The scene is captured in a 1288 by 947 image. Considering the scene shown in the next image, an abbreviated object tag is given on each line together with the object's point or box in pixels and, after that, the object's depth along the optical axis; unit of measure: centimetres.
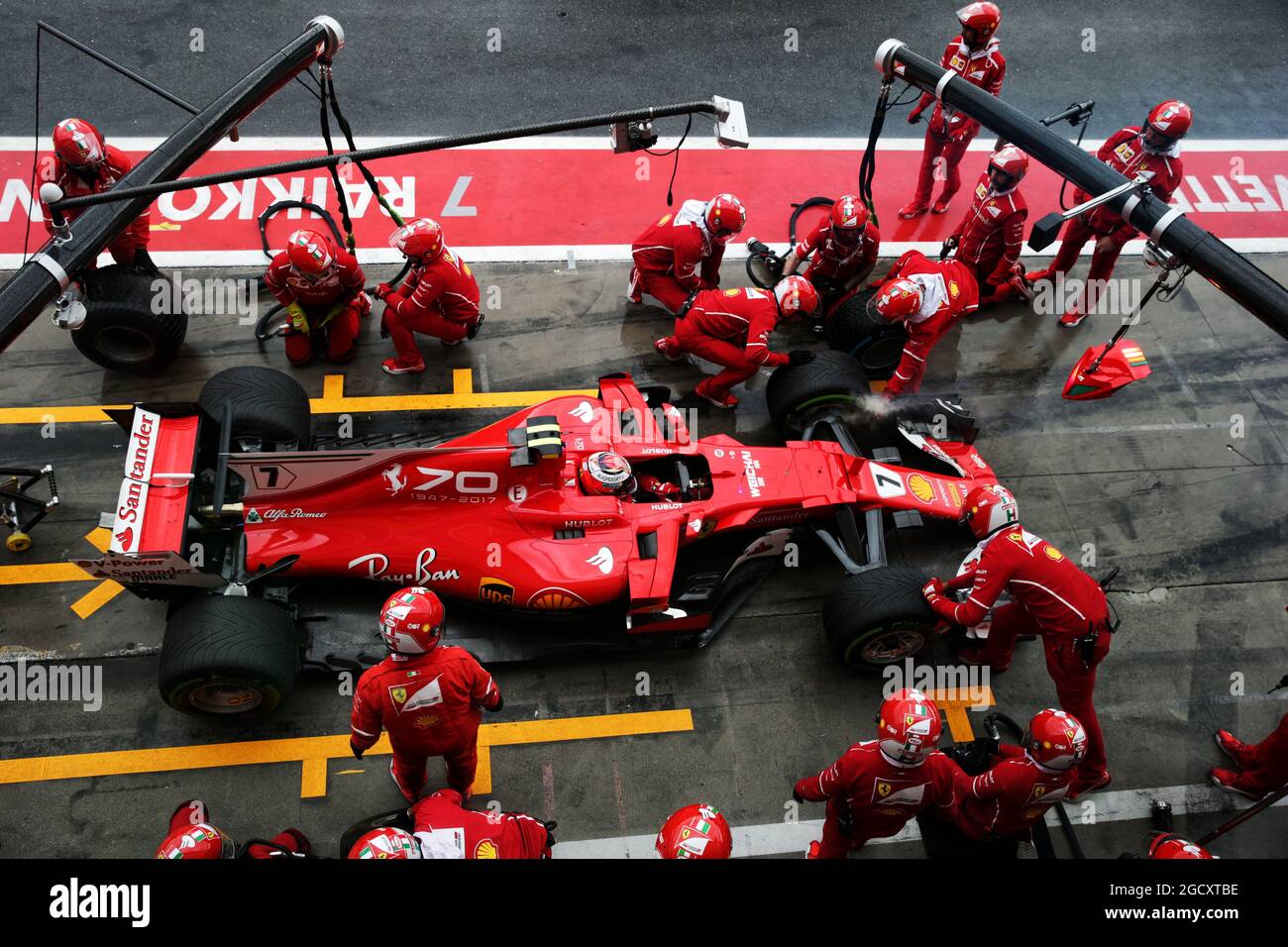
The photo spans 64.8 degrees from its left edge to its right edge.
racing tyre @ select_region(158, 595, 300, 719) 583
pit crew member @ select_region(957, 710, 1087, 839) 542
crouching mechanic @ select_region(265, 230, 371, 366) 761
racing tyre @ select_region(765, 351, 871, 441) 781
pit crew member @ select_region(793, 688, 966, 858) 518
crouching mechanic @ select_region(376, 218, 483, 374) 767
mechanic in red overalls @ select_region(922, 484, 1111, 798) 628
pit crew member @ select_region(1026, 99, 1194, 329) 845
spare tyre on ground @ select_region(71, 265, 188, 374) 770
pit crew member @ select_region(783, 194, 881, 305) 841
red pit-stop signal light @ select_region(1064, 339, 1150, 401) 740
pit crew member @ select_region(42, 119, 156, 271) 757
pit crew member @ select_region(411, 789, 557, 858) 482
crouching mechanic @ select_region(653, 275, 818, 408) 793
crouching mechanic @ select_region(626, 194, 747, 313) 834
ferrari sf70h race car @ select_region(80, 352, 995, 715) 618
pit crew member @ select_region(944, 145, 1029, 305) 845
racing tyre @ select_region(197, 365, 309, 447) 694
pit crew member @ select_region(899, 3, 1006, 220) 918
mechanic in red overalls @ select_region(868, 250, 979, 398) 777
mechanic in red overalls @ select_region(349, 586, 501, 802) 525
